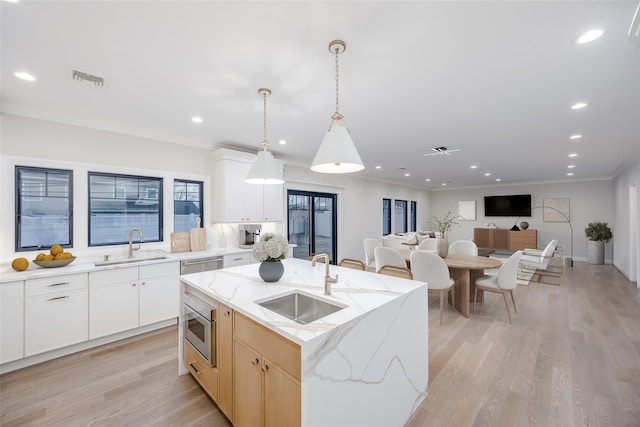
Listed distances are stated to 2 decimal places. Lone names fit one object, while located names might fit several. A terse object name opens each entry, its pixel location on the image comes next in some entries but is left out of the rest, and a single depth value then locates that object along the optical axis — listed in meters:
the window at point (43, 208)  2.84
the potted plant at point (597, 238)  7.28
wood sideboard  8.78
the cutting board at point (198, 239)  3.88
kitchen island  1.24
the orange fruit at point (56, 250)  2.78
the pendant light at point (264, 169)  2.31
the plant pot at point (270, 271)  2.12
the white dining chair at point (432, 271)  3.48
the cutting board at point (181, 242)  3.76
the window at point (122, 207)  3.31
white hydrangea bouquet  2.07
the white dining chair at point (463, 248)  4.81
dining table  3.69
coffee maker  4.38
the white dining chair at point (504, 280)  3.44
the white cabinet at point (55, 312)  2.49
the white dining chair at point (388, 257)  3.83
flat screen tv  9.16
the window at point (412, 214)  9.92
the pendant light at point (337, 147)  1.67
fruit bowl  2.67
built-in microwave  1.93
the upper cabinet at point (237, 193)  4.11
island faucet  1.80
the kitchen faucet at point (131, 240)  3.35
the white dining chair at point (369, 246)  5.18
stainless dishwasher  3.46
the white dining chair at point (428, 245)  5.57
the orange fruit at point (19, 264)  2.54
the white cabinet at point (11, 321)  2.36
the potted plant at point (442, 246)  4.19
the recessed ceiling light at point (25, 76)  2.14
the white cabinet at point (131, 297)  2.84
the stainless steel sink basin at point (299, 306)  1.84
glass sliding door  5.70
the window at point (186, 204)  3.94
